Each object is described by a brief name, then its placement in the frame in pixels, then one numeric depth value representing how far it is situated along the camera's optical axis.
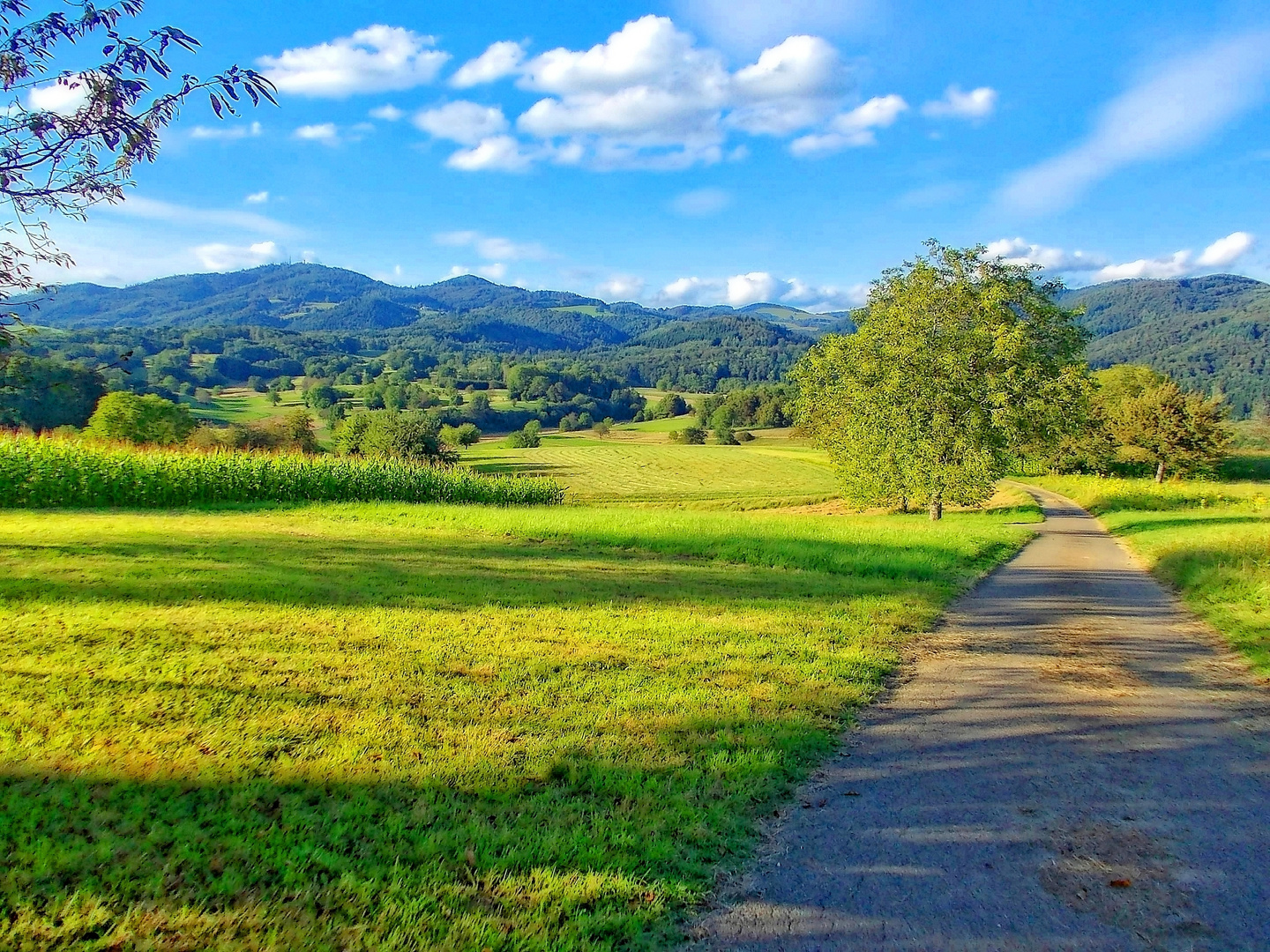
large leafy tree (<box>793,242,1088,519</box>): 25.00
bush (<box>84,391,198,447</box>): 42.19
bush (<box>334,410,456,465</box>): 52.78
